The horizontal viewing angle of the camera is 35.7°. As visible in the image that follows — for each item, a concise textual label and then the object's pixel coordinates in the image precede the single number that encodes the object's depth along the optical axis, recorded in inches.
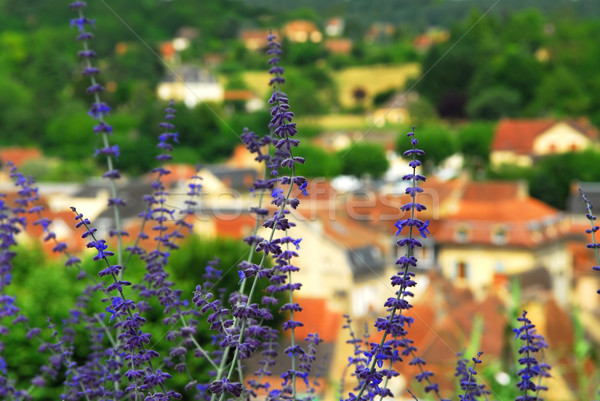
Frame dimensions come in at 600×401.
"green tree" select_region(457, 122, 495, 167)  2920.8
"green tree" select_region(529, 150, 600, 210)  2441.9
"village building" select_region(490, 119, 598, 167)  2940.5
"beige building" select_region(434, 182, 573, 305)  1817.2
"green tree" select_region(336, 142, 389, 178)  2458.2
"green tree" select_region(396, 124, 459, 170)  2736.2
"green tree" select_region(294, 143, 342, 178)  2186.3
